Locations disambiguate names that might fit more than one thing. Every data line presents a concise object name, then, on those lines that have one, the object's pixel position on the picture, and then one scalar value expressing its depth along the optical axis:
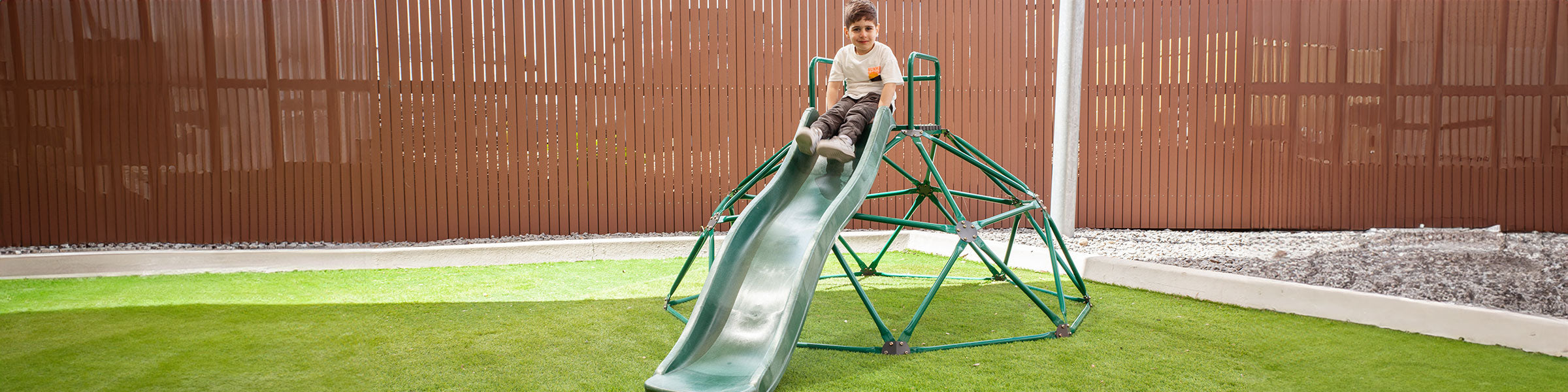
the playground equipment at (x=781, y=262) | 3.66
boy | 5.15
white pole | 8.00
